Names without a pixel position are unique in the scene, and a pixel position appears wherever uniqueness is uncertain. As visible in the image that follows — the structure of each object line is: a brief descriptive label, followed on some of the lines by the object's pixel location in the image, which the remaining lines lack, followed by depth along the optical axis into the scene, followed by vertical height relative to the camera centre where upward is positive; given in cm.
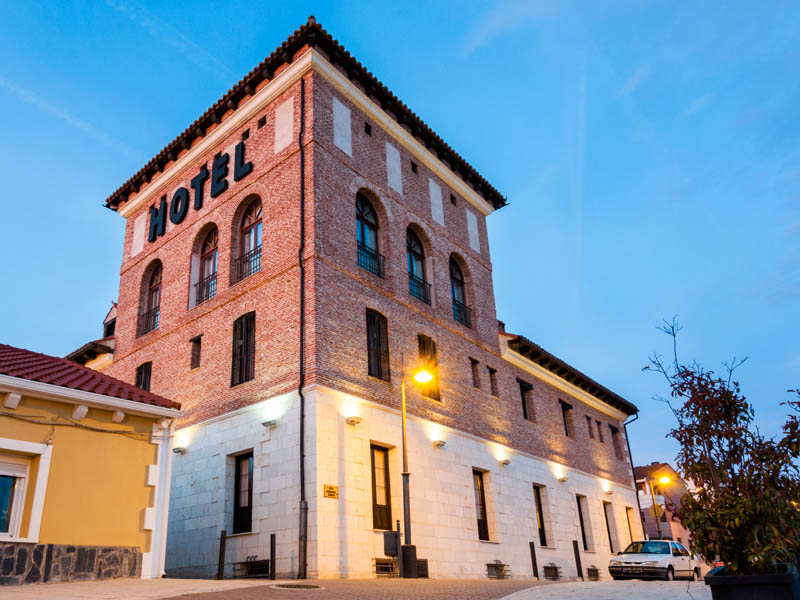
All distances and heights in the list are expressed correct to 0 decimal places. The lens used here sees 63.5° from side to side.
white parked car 1912 -41
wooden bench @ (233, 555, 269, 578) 1463 +3
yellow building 1102 +179
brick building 1563 +638
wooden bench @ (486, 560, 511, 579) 1916 -40
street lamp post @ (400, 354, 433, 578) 1395 +15
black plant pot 661 -43
